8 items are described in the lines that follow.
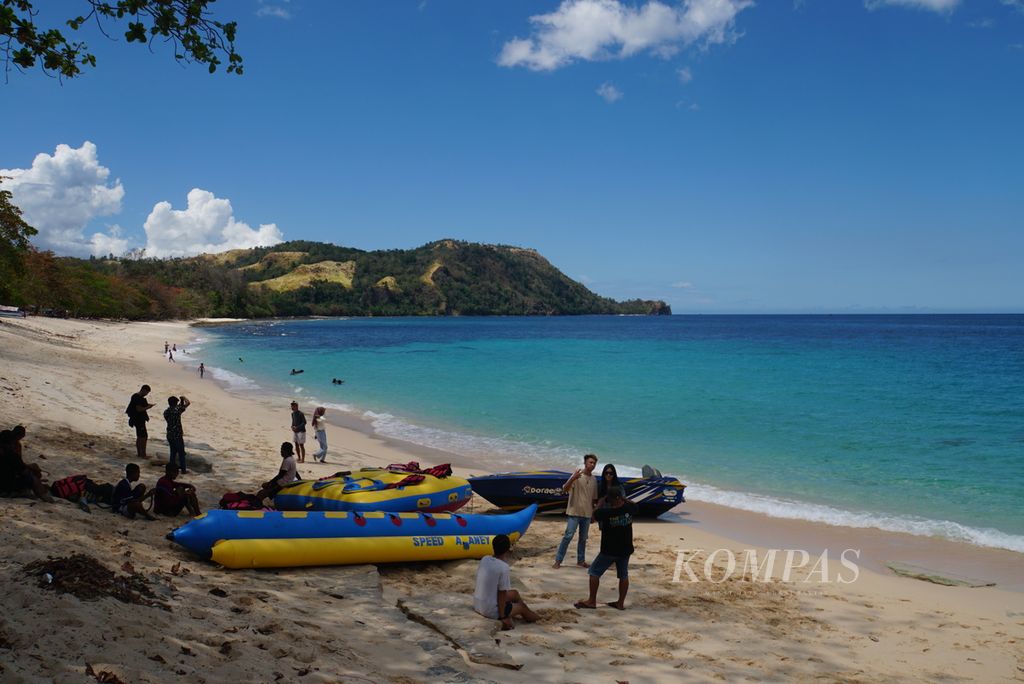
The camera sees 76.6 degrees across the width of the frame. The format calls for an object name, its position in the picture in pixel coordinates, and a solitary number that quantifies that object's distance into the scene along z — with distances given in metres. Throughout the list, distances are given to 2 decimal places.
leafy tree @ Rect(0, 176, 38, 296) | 32.03
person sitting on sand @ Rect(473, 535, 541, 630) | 6.14
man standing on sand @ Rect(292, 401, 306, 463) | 13.66
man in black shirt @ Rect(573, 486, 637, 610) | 6.79
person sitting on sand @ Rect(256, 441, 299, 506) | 8.79
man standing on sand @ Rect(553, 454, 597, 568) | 8.34
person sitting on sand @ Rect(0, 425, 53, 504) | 6.71
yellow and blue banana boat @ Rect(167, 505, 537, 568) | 6.73
